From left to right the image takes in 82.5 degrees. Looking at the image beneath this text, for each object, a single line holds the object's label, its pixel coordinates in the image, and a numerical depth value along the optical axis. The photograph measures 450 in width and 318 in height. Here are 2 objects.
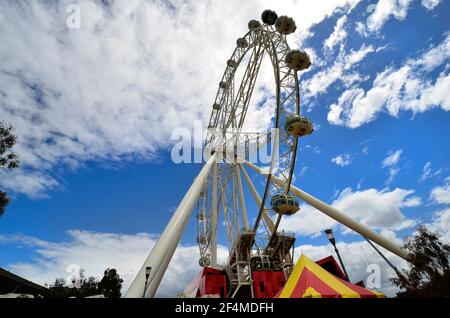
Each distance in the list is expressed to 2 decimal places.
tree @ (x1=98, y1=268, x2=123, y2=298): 46.06
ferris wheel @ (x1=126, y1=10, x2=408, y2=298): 15.66
